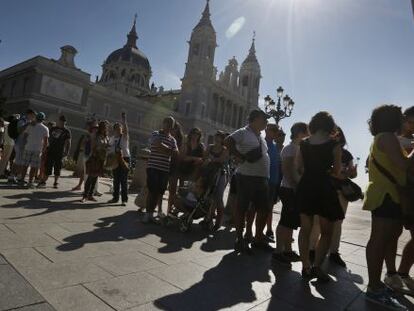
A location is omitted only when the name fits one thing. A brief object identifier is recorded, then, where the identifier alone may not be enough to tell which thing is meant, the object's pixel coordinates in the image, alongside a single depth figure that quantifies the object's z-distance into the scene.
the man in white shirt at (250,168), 4.34
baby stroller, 5.18
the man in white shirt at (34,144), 7.38
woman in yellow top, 3.07
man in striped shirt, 5.41
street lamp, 16.16
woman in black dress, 3.47
